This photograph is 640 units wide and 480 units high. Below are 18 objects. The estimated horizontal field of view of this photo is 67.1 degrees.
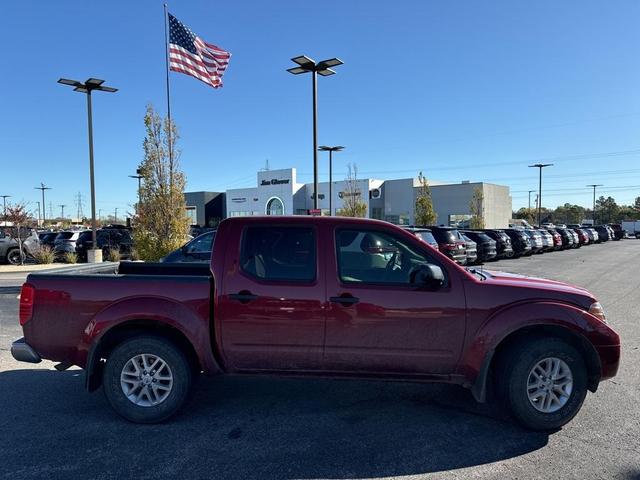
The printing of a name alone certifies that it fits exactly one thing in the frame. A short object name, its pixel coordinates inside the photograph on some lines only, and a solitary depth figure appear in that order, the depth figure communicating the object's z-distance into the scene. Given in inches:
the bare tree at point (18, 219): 836.6
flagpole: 590.6
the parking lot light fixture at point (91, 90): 684.7
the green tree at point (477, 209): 1801.2
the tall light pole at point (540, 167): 1945.1
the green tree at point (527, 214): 4010.8
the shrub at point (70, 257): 844.6
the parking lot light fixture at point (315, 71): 618.2
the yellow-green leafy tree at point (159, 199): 579.2
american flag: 615.5
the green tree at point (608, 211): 3796.8
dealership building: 2039.9
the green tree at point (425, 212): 1519.4
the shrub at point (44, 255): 839.1
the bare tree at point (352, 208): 1354.6
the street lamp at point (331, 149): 1239.4
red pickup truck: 159.5
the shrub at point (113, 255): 823.1
